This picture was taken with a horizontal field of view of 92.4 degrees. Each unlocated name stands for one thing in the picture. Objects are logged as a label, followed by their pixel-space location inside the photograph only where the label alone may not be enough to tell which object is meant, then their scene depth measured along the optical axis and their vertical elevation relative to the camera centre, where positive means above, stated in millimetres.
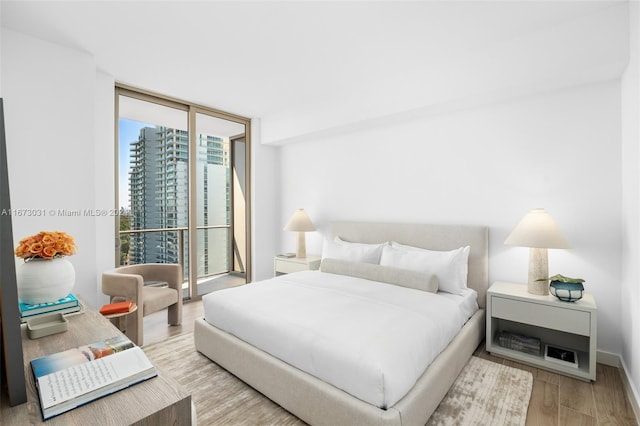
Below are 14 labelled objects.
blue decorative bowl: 2283 -624
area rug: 1846 -1255
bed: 1535 -993
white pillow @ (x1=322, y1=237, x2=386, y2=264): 3420 -484
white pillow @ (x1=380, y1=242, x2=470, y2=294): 2760 -520
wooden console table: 870 -587
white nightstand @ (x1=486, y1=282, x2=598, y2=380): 2209 -873
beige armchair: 2758 -775
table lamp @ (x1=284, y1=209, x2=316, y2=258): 4297 -240
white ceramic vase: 1577 -359
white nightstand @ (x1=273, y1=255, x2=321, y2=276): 4105 -742
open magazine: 927 -555
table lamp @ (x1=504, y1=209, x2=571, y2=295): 2381 -254
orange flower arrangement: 1610 -187
